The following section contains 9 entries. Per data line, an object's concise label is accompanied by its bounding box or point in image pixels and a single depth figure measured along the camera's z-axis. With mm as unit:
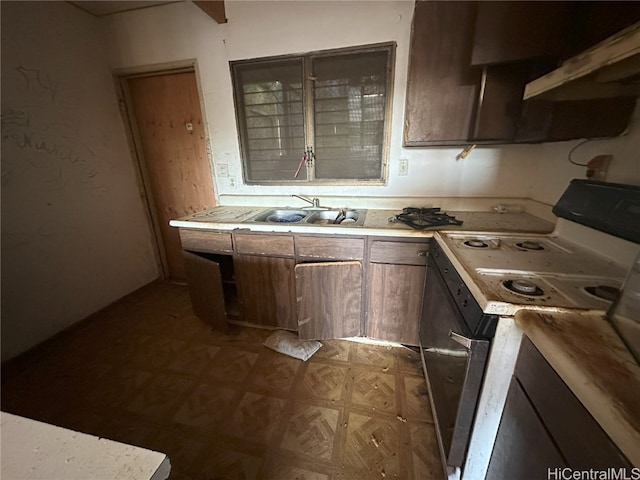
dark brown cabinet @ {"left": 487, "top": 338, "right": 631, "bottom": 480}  462
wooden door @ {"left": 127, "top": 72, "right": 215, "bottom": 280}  2223
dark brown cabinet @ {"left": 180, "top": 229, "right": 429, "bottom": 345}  1524
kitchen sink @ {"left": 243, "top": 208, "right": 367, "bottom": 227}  1847
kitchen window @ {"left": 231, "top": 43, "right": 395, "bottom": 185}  1789
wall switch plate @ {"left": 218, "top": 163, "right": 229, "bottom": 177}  2223
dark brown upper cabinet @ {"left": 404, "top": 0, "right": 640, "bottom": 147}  1089
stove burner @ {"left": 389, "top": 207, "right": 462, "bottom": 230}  1485
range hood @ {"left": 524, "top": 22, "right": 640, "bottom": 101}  622
